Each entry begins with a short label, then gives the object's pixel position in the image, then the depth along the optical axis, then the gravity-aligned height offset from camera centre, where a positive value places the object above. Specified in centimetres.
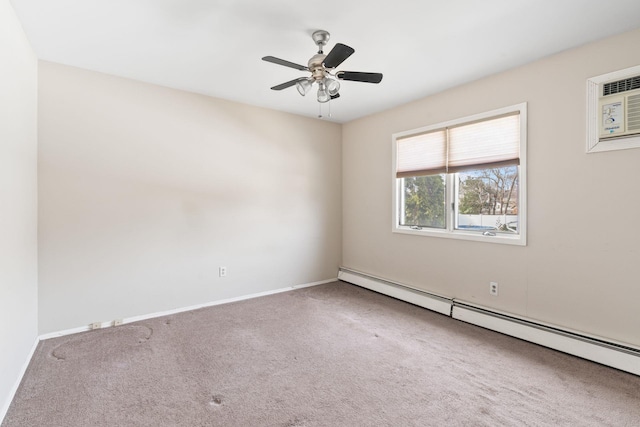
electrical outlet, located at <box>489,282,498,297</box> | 300 -79
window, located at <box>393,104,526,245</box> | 291 +36
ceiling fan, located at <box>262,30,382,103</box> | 211 +102
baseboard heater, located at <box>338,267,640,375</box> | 221 -105
